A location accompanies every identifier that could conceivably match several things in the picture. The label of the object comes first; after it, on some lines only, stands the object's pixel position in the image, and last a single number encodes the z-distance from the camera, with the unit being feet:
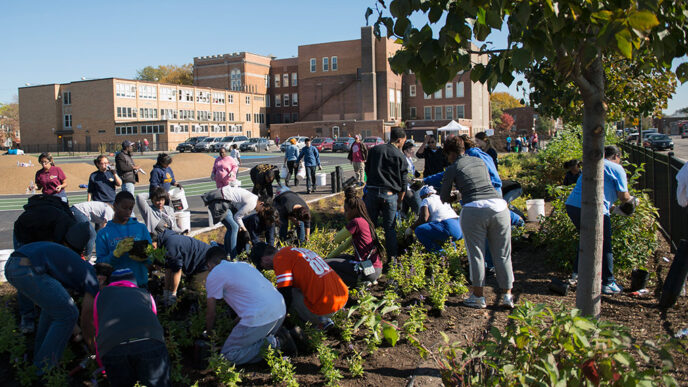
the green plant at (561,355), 8.66
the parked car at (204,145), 183.83
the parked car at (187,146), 188.64
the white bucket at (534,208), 33.81
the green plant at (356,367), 13.97
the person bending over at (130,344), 12.34
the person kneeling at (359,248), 20.84
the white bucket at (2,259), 24.53
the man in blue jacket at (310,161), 57.31
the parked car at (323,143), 176.65
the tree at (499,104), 318.86
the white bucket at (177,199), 35.60
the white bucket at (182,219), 33.04
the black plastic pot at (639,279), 19.12
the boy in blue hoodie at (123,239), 18.38
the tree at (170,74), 350.02
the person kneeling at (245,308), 14.82
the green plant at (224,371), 13.16
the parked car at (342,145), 167.32
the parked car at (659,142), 152.99
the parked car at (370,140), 163.00
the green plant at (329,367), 13.24
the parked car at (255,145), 188.34
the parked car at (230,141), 184.84
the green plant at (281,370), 13.16
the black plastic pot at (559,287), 19.58
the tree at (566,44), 8.97
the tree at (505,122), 314.55
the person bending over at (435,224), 24.12
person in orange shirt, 16.46
